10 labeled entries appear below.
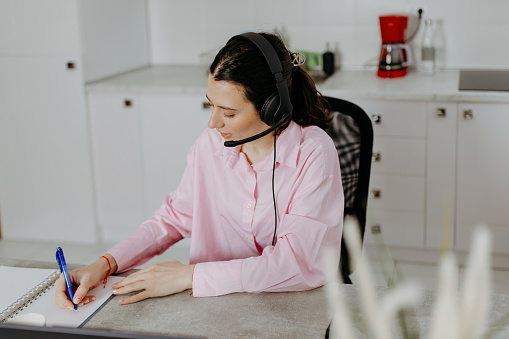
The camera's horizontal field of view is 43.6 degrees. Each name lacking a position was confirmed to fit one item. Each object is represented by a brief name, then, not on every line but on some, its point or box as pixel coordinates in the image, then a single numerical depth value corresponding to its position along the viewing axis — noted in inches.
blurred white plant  16.7
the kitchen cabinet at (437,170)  102.7
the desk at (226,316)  42.3
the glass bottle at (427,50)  118.5
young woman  49.0
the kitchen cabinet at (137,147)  115.0
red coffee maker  115.4
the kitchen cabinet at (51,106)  115.3
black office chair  65.8
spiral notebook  45.3
